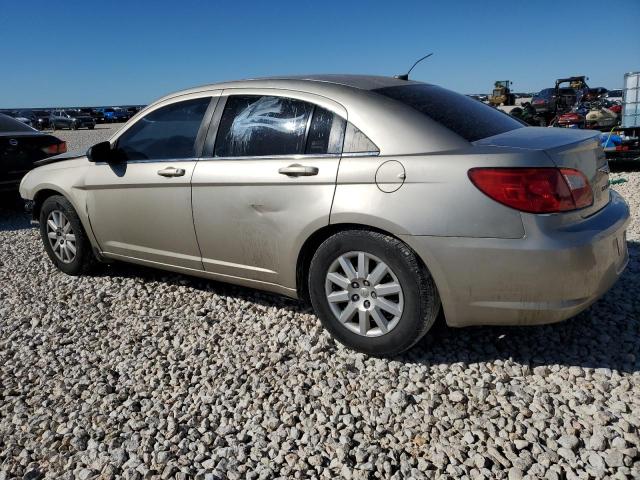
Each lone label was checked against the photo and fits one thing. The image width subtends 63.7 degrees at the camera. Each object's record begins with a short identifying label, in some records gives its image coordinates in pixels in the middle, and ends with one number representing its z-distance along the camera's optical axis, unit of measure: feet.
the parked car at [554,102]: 44.62
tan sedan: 8.26
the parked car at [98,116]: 174.81
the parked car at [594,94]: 58.77
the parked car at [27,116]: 133.24
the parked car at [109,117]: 173.01
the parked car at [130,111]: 177.52
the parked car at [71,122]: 135.03
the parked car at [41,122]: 135.13
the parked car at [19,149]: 23.20
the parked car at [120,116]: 173.68
